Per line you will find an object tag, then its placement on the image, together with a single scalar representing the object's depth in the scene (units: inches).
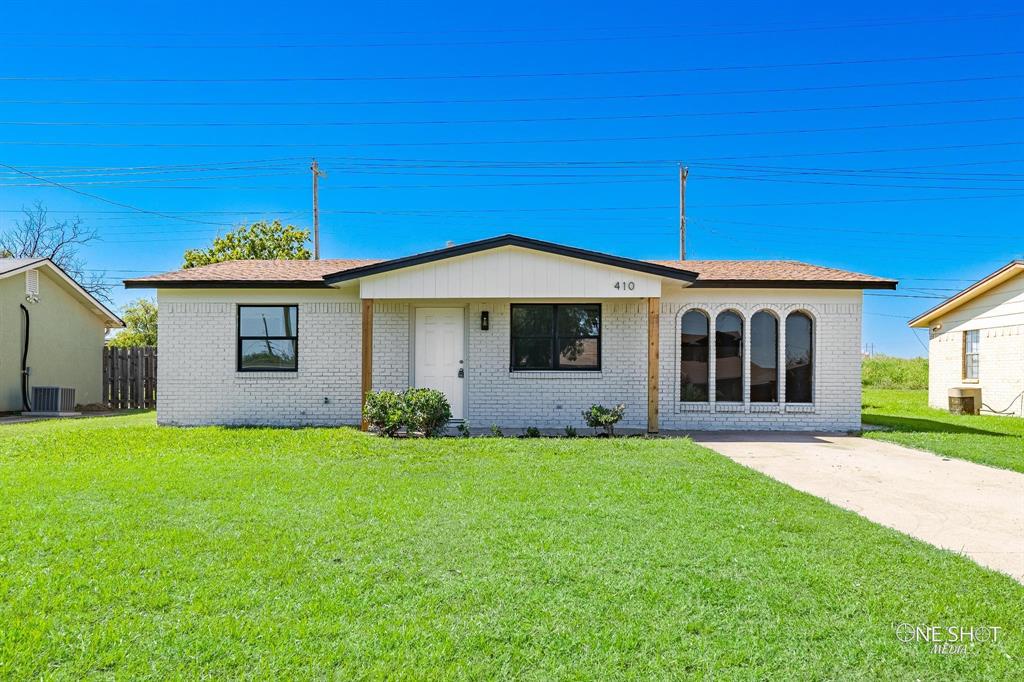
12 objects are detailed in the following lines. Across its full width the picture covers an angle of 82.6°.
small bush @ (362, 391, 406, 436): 383.6
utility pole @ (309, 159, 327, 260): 1072.7
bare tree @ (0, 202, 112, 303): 1159.6
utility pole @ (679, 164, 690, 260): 931.3
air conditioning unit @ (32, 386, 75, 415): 599.5
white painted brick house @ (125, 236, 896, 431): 449.7
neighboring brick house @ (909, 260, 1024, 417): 593.6
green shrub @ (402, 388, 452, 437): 383.9
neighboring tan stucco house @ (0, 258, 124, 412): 601.3
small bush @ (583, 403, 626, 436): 397.4
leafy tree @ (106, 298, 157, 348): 1214.9
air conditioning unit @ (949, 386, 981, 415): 634.8
